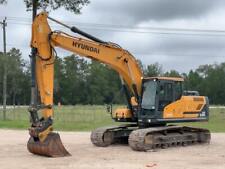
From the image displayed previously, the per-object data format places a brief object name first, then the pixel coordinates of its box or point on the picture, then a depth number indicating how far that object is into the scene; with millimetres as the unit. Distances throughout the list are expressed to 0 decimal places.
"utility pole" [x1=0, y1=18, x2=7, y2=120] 40844
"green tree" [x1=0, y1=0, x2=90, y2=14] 30688
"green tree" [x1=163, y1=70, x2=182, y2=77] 113000
